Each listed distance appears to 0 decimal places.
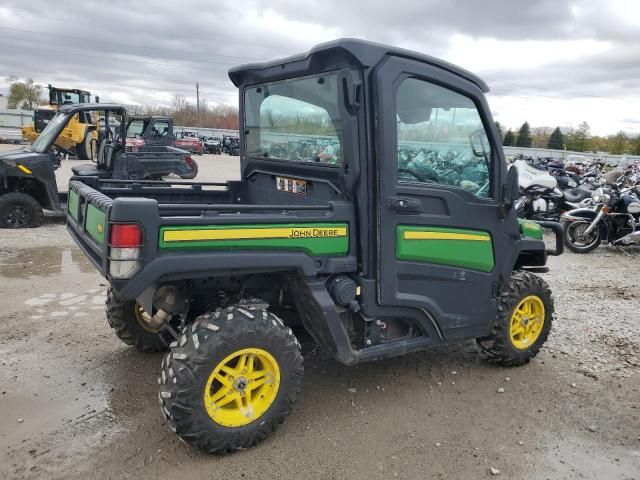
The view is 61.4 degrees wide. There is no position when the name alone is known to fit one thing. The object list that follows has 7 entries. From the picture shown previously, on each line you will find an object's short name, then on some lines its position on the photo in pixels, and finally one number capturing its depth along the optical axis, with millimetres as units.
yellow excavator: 14805
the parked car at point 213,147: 37938
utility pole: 68688
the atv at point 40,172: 8656
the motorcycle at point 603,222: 9070
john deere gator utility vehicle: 2818
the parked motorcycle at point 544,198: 10516
